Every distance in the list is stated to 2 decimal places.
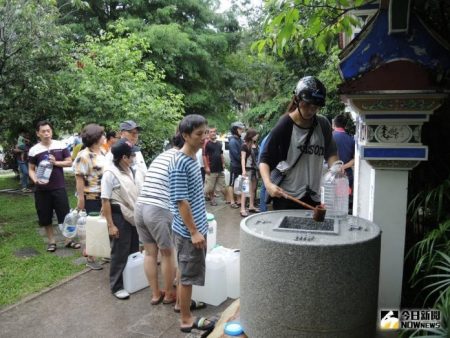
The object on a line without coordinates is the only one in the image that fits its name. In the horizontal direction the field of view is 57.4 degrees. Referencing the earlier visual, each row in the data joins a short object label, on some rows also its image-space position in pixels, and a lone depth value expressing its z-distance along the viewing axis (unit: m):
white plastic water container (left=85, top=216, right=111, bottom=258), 5.23
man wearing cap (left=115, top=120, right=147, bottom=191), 4.98
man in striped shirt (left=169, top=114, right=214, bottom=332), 3.50
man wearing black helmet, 3.33
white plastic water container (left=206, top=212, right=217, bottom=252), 5.32
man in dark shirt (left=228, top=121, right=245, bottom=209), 9.46
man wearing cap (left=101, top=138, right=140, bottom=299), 4.56
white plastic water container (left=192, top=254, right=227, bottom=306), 4.41
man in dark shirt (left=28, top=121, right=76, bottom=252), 6.21
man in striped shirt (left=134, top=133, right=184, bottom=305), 4.21
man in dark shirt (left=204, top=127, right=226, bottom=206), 9.63
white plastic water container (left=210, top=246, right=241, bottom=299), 4.52
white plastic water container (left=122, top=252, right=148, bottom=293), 4.82
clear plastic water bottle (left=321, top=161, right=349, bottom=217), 3.52
